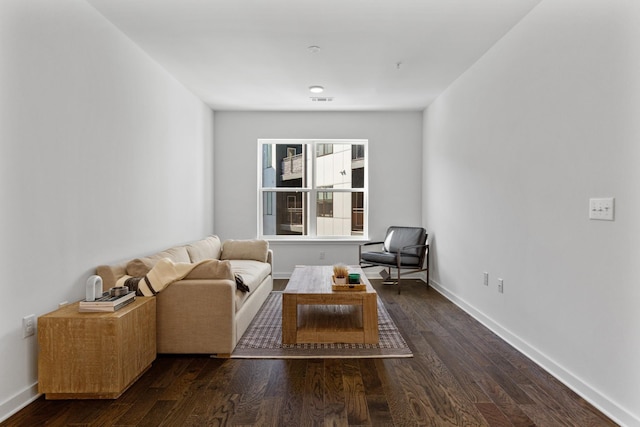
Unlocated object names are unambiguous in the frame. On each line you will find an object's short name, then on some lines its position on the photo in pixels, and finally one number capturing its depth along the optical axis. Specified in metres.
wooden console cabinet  2.31
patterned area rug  3.03
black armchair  5.44
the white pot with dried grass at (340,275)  3.46
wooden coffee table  3.22
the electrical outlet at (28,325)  2.32
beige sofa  2.94
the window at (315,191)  6.40
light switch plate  2.22
